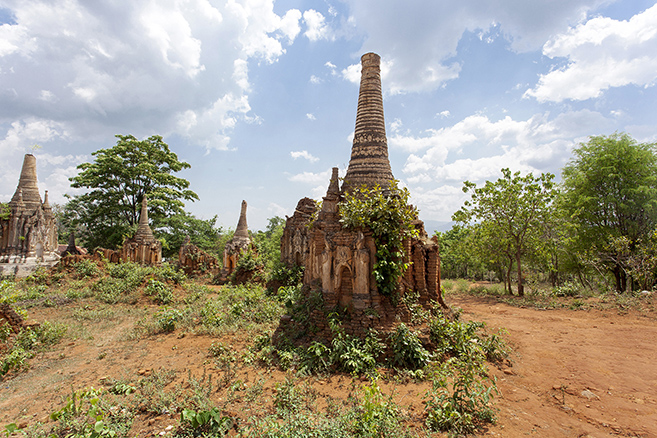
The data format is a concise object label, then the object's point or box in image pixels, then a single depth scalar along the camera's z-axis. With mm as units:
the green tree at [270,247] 21891
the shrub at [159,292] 15484
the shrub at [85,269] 18375
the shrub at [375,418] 4652
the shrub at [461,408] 5000
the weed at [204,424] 4828
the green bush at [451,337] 7711
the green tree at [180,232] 30625
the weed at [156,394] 5641
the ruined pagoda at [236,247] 22109
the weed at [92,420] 4758
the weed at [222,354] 7771
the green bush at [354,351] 7125
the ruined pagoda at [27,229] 19594
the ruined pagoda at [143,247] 22856
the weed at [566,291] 17062
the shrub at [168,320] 10695
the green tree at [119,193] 29156
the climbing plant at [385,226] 8289
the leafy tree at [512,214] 16891
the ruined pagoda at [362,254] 8234
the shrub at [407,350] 7309
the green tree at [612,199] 16906
